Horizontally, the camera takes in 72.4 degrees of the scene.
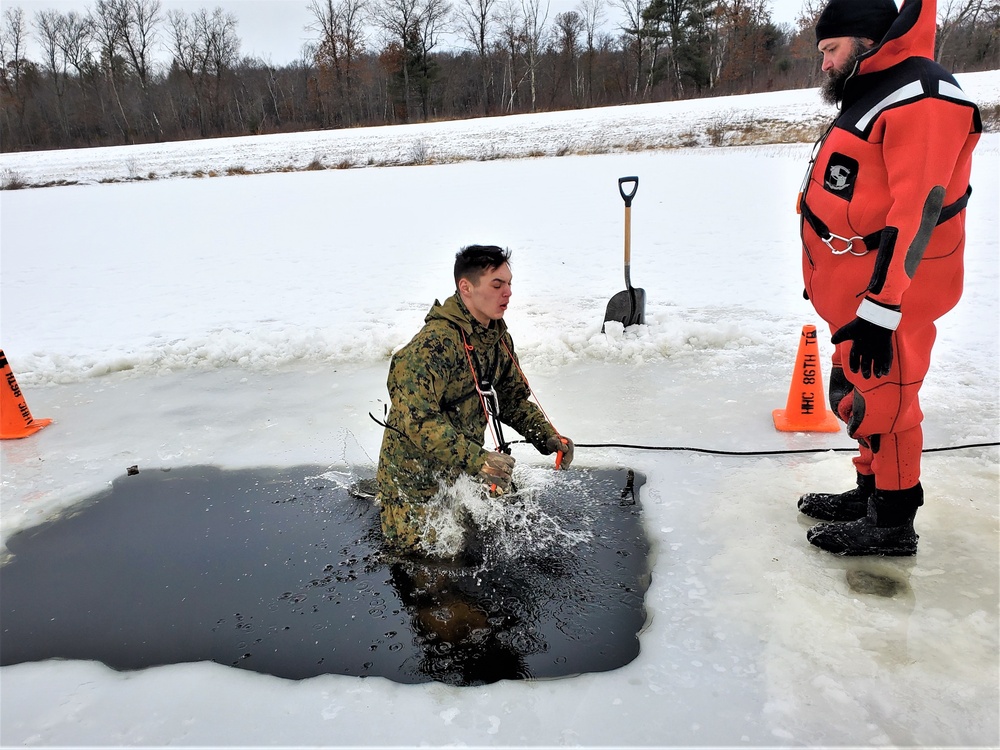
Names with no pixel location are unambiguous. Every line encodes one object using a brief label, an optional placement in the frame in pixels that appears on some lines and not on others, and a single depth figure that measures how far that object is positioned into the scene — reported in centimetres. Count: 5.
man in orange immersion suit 241
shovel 613
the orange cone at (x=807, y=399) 425
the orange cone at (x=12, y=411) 478
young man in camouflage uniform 285
